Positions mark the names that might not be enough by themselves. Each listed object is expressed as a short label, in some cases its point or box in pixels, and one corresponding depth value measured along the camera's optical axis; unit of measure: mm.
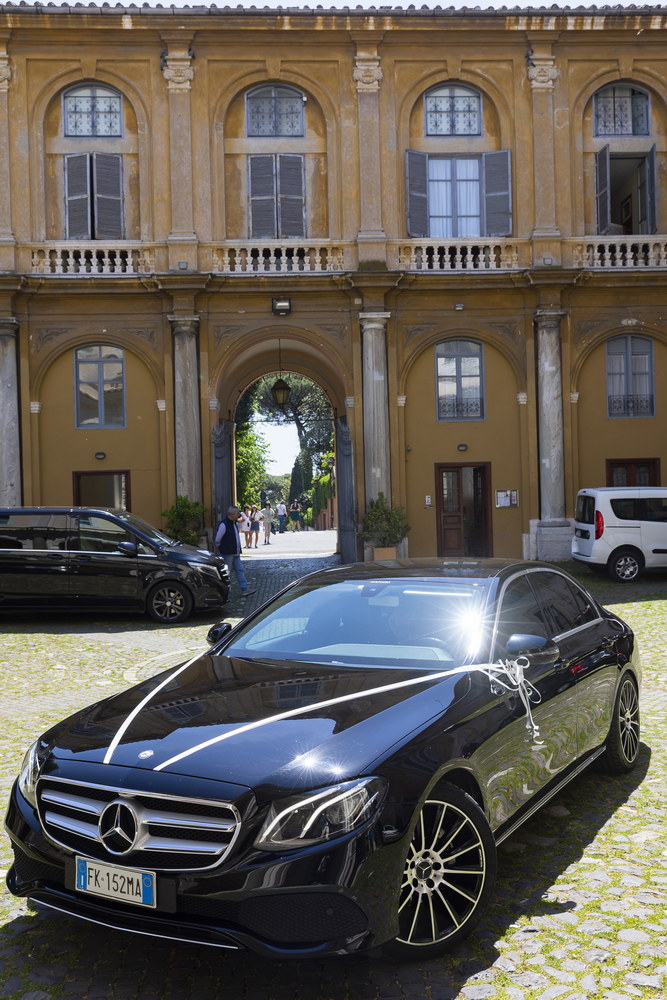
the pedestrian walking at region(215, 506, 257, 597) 16062
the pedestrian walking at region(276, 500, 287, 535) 45375
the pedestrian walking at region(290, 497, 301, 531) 50281
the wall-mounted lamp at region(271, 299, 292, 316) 20141
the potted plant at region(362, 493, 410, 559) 19438
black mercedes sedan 3070
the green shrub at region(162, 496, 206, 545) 19172
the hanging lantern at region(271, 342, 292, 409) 22531
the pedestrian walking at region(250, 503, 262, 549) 31469
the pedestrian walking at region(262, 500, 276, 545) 33094
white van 16875
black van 13297
